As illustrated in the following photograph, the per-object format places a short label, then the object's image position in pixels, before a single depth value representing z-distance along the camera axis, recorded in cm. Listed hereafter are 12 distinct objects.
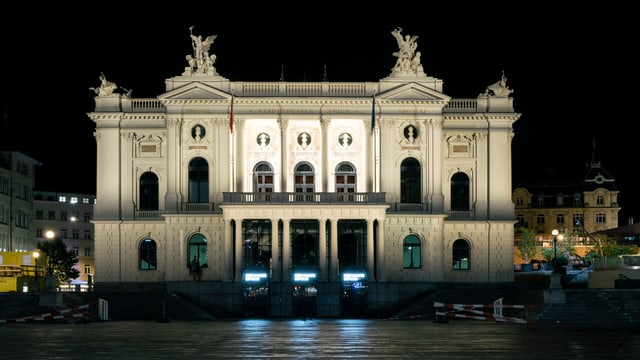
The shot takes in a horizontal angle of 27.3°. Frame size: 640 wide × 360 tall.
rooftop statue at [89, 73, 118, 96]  9688
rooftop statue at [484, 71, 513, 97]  9756
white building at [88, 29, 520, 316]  9119
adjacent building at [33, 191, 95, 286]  15038
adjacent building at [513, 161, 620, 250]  17275
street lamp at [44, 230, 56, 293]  7631
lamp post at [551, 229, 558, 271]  8698
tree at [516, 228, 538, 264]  15925
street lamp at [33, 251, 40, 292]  8232
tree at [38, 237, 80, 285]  13538
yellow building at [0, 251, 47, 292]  8794
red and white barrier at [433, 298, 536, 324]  6931
